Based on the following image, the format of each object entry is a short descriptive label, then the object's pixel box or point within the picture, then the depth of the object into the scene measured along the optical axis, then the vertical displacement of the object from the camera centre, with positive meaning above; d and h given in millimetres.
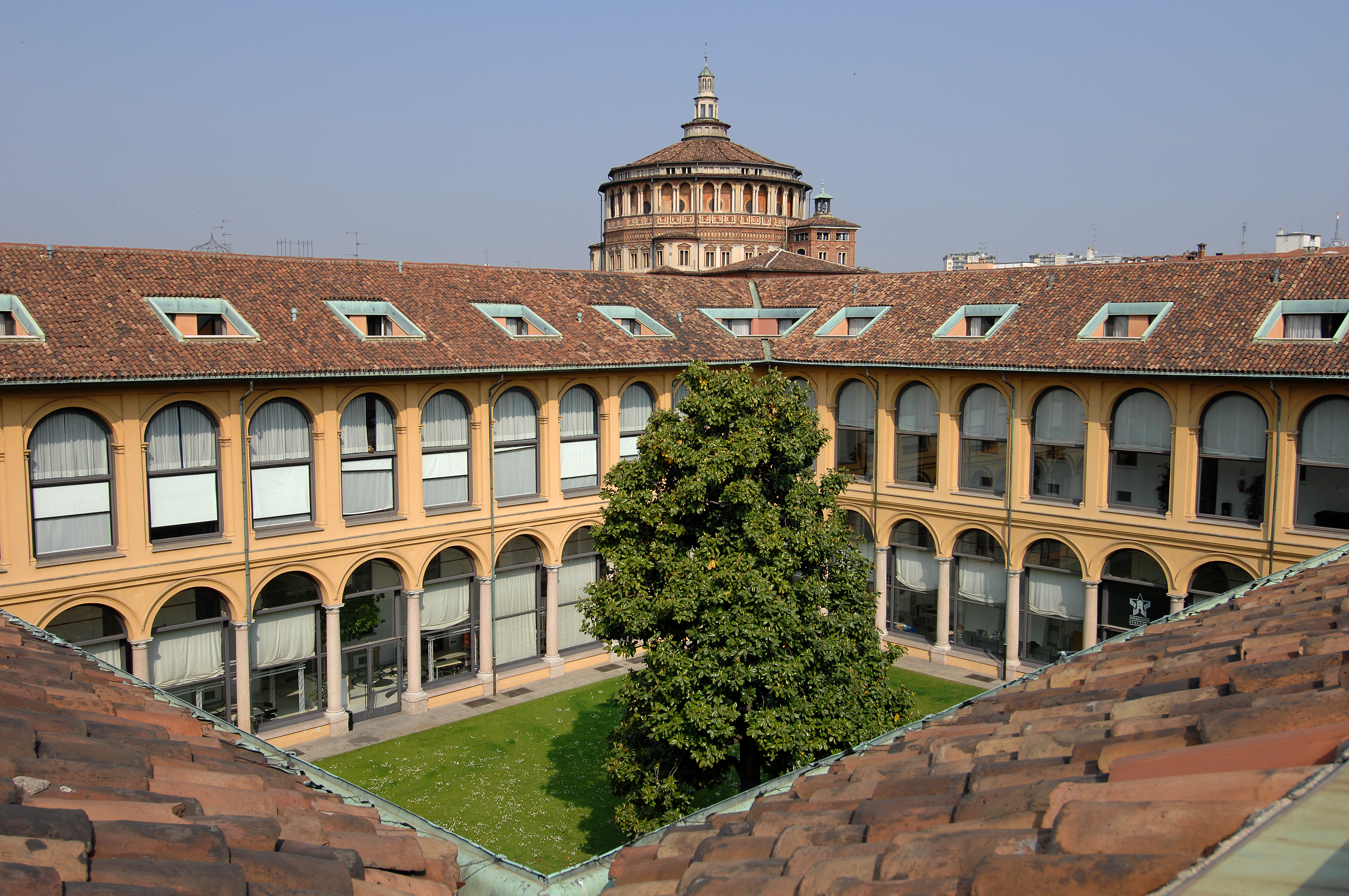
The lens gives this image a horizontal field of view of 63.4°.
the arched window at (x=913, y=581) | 32719 -6751
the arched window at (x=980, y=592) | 31219 -6774
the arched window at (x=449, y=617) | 29000 -6951
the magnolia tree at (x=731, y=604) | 16281 -3844
